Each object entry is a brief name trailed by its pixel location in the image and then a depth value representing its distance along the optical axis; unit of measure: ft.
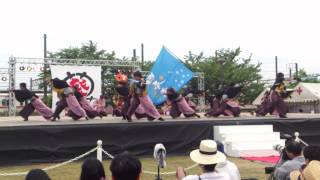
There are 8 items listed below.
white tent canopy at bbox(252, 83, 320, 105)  87.68
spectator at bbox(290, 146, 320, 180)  11.38
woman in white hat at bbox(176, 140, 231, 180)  11.08
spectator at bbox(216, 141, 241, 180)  12.58
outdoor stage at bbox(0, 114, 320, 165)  29.66
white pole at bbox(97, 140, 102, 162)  24.86
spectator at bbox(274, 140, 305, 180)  13.30
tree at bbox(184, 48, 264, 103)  94.79
